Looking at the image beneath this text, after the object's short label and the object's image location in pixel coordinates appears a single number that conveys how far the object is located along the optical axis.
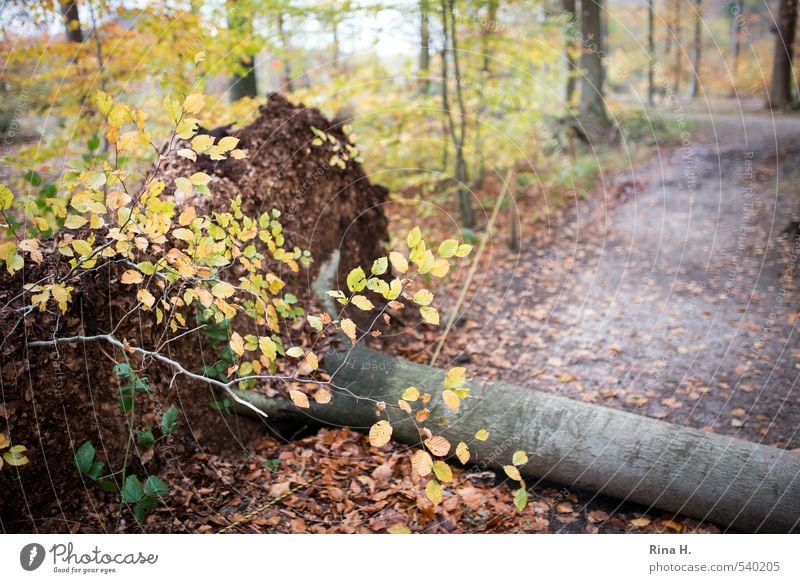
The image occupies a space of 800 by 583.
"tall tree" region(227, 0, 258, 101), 5.30
